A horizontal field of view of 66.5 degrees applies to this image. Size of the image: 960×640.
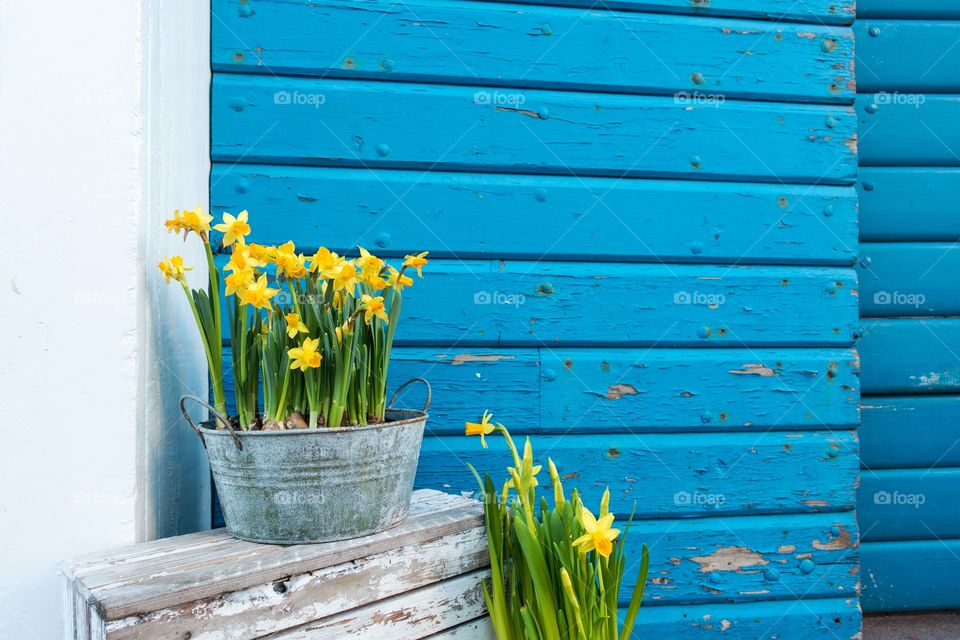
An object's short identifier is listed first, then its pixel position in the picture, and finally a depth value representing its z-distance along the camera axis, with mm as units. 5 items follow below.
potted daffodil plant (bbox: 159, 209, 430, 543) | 1215
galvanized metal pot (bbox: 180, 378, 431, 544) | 1205
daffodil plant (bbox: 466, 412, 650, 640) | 1344
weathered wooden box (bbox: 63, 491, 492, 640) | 1036
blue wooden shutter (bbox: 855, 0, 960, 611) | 2297
